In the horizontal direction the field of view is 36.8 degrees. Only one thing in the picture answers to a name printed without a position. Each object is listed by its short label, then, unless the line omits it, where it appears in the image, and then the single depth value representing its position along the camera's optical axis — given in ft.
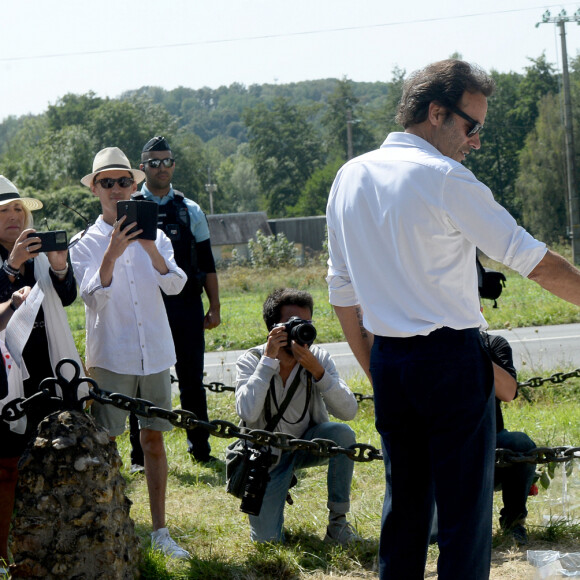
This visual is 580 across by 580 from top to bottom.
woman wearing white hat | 13.57
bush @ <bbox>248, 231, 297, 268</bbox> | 114.62
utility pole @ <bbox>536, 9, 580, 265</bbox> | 109.91
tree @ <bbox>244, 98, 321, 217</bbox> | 285.02
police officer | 20.11
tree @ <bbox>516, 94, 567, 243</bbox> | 181.57
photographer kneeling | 14.93
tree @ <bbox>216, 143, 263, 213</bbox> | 351.67
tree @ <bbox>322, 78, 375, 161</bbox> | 264.11
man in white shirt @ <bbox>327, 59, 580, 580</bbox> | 9.21
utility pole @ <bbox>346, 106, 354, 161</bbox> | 166.95
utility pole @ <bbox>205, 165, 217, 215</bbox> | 245.86
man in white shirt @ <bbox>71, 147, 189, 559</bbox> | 15.17
